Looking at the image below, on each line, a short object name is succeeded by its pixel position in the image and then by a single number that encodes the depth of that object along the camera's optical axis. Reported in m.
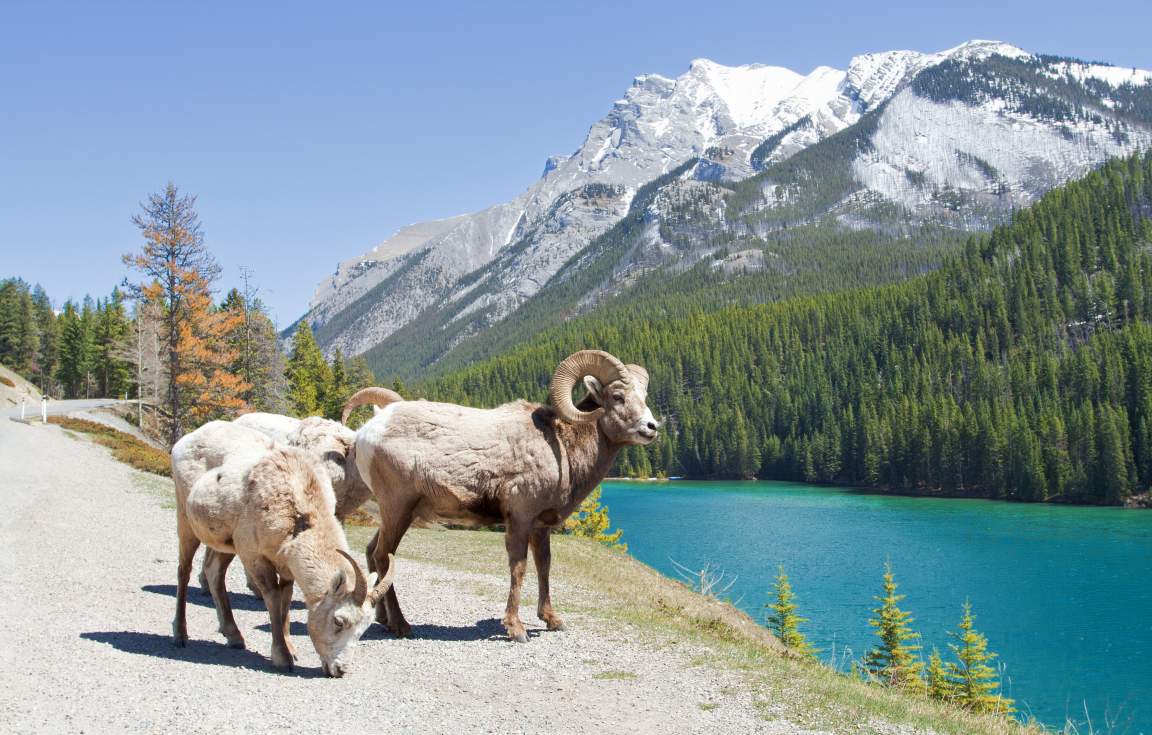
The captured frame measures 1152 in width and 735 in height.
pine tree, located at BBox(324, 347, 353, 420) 72.38
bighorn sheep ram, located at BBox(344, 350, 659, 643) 11.11
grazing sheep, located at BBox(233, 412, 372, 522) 13.18
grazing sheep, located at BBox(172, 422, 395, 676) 8.52
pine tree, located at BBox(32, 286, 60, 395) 104.31
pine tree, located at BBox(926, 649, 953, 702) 19.56
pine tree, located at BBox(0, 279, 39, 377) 96.38
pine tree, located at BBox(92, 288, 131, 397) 76.52
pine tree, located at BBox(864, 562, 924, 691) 22.08
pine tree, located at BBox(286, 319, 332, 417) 66.56
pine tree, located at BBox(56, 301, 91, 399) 93.14
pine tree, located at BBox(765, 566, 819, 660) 23.61
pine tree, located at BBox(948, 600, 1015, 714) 19.44
